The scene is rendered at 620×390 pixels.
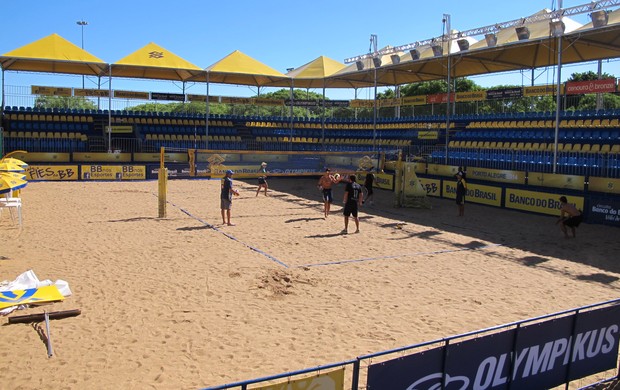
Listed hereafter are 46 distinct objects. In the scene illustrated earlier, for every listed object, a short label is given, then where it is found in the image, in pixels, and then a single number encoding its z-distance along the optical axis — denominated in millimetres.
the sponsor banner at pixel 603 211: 17547
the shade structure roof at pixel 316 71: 38656
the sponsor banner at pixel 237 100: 42250
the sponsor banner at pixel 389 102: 39812
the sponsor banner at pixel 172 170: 29109
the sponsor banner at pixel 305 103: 43344
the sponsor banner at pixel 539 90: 29627
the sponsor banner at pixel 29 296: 8016
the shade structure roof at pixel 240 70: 36938
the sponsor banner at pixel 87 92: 37094
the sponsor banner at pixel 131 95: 38188
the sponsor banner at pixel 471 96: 33250
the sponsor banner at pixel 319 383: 3980
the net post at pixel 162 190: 17219
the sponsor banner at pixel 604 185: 18359
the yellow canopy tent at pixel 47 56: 31597
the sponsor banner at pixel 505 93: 31173
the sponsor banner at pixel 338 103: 44125
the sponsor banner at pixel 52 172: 26969
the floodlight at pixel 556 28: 20672
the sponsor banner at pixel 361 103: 42781
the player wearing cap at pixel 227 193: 16266
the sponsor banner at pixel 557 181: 19594
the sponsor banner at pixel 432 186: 24859
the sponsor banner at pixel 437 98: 36719
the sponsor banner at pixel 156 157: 31750
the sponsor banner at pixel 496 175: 21922
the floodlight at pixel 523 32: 22391
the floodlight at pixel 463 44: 25239
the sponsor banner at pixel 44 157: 29797
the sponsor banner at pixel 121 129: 37031
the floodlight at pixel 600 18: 19516
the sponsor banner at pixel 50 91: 35438
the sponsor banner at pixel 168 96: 38281
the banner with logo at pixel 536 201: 19203
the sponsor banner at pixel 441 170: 25211
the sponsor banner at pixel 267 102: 42375
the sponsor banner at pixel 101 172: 27891
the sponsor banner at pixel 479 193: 21938
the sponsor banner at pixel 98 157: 30906
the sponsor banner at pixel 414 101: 38688
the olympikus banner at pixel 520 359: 4648
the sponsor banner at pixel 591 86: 23594
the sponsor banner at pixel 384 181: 27500
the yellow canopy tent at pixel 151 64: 34156
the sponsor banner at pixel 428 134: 34438
